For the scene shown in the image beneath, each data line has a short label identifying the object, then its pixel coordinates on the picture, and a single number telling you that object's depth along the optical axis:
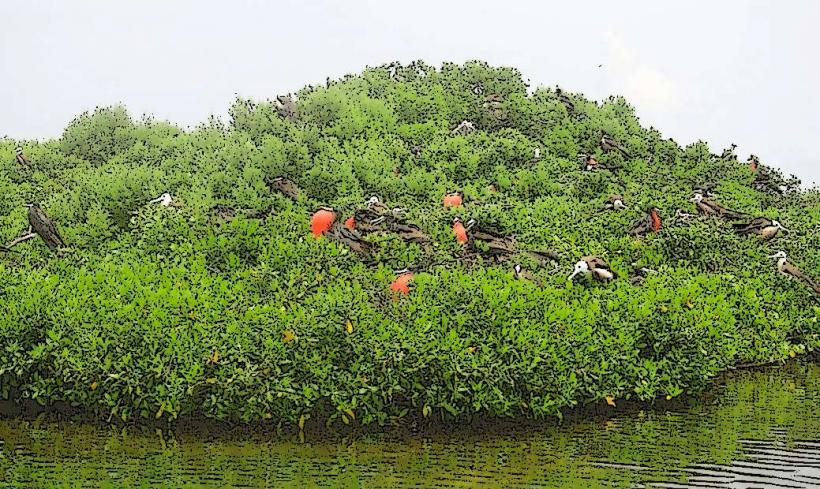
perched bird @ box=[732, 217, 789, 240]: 17.44
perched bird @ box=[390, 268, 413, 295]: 11.52
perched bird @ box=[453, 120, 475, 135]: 23.06
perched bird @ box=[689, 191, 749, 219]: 18.41
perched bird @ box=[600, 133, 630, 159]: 23.17
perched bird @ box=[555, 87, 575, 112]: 26.03
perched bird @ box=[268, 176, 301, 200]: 16.73
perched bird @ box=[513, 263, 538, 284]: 12.75
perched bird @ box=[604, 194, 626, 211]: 17.78
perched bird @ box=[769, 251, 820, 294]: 16.31
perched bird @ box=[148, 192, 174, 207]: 15.09
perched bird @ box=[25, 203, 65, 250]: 14.65
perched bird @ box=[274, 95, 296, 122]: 21.36
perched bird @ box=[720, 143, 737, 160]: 24.44
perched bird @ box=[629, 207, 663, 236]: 16.39
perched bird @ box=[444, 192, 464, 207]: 17.06
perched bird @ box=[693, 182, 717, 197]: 20.62
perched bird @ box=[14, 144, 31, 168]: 21.86
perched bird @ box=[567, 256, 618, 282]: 13.04
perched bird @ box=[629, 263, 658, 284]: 13.76
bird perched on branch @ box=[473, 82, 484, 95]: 26.19
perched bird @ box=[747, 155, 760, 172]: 24.81
